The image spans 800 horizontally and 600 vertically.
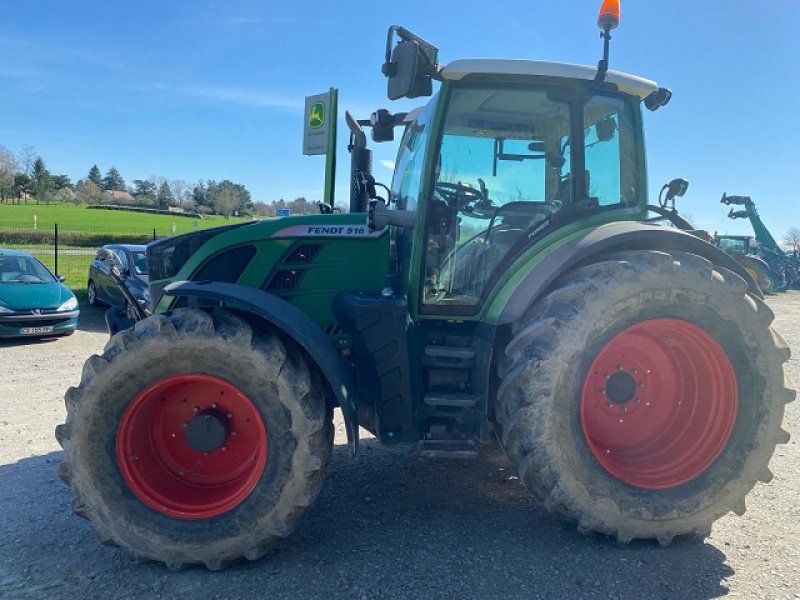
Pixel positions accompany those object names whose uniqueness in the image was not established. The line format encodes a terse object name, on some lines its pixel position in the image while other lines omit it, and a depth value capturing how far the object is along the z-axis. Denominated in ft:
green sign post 25.13
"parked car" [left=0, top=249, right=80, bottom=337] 30.89
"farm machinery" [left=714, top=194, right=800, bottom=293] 79.66
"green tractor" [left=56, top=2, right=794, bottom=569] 9.91
